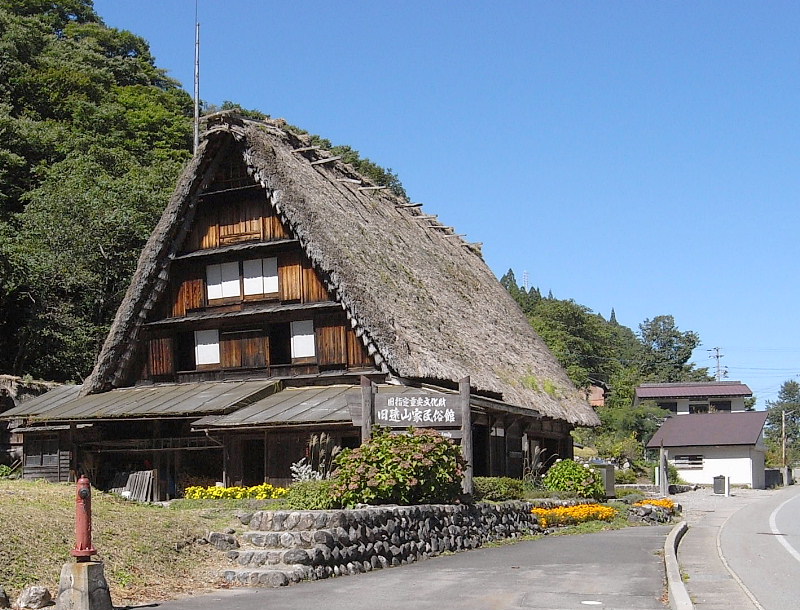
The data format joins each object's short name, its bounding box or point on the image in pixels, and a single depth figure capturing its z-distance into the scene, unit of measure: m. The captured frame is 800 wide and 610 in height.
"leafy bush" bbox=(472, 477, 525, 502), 22.14
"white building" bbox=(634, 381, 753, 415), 94.81
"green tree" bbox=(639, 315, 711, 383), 125.94
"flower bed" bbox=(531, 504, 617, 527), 22.95
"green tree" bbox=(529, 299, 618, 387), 90.50
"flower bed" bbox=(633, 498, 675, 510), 28.75
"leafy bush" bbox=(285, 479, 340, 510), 16.77
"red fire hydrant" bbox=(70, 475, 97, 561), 9.91
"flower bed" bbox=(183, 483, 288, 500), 21.39
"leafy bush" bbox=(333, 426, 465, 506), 16.92
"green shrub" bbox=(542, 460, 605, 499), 28.59
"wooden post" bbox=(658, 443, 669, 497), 45.03
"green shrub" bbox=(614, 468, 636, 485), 51.28
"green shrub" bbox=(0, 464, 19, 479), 28.05
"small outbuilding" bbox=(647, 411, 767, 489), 66.44
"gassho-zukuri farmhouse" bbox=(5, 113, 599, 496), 25.02
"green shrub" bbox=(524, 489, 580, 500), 26.33
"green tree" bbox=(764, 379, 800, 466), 118.75
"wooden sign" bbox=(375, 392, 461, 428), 19.52
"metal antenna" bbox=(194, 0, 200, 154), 53.41
